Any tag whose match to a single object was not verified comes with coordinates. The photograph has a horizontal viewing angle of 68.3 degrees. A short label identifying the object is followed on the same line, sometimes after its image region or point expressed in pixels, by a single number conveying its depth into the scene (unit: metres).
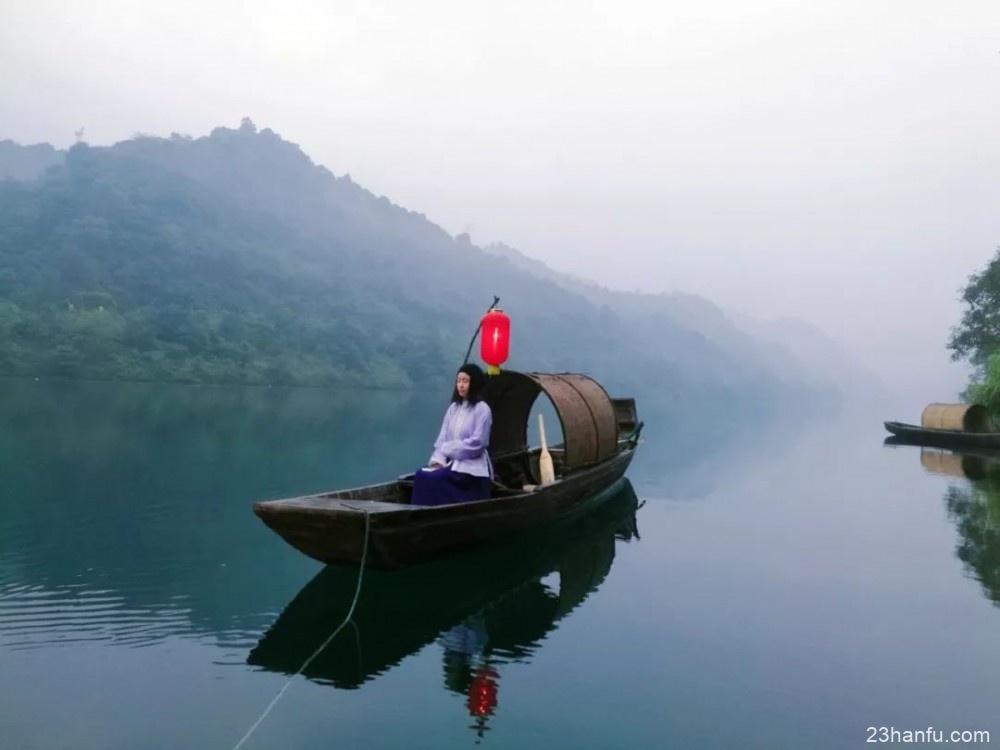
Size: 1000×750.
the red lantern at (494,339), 9.88
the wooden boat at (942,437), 25.66
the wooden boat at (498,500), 6.65
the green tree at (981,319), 41.53
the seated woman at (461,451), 8.04
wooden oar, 10.84
